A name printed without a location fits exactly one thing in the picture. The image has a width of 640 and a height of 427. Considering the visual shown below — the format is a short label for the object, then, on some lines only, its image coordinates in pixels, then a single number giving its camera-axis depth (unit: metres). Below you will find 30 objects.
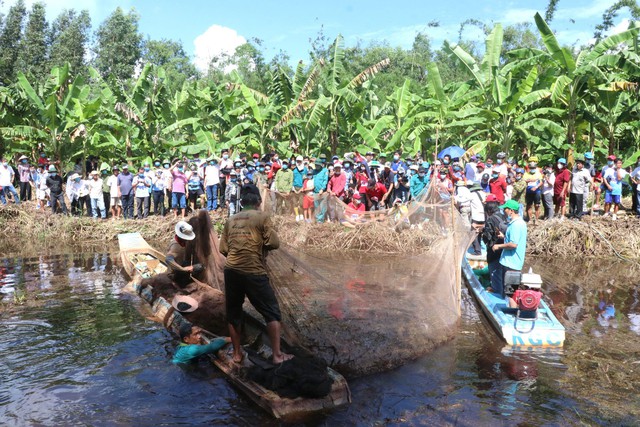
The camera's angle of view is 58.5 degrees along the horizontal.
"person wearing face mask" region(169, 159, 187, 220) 16.72
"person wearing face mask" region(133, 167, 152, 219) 17.23
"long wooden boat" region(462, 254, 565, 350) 7.48
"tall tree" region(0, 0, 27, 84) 35.59
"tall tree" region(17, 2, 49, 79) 37.31
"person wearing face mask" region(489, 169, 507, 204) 13.84
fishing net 6.68
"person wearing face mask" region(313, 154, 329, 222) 15.27
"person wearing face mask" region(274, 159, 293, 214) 15.37
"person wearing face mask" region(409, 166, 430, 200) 14.59
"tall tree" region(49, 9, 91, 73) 40.84
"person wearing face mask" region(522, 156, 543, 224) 14.80
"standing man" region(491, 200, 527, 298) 8.08
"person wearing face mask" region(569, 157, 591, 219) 14.58
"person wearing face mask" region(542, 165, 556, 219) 14.83
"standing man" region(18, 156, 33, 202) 19.81
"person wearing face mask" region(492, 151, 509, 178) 14.66
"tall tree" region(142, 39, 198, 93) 53.62
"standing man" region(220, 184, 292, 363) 6.08
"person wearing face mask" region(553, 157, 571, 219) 14.77
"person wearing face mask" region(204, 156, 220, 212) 16.77
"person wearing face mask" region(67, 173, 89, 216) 17.72
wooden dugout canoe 5.45
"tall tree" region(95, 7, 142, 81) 45.94
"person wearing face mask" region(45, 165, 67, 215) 17.44
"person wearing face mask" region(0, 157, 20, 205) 18.67
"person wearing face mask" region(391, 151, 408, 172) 15.74
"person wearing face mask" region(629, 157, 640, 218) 14.82
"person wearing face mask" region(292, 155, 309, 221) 16.03
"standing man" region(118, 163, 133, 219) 17.12
